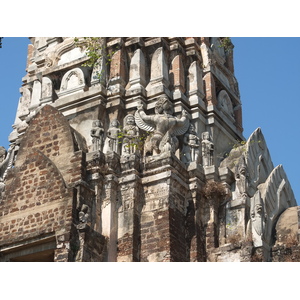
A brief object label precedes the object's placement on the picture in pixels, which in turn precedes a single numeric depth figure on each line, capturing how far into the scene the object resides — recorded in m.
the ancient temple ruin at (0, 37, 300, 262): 15.17
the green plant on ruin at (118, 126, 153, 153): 16.38
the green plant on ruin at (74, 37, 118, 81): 18.06
